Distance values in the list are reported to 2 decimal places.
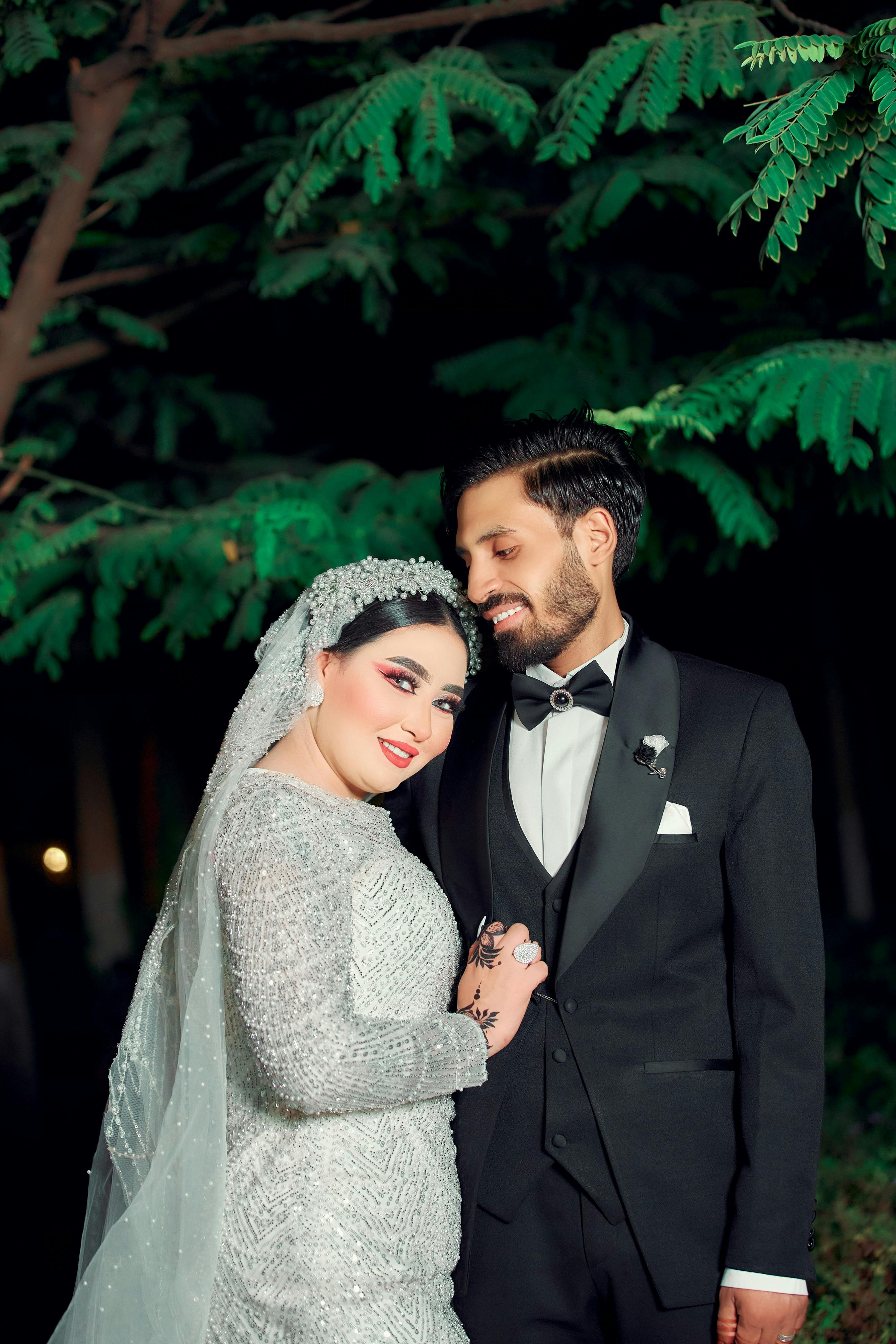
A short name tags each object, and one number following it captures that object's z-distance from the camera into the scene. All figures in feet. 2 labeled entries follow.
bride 6.93
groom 7.52
